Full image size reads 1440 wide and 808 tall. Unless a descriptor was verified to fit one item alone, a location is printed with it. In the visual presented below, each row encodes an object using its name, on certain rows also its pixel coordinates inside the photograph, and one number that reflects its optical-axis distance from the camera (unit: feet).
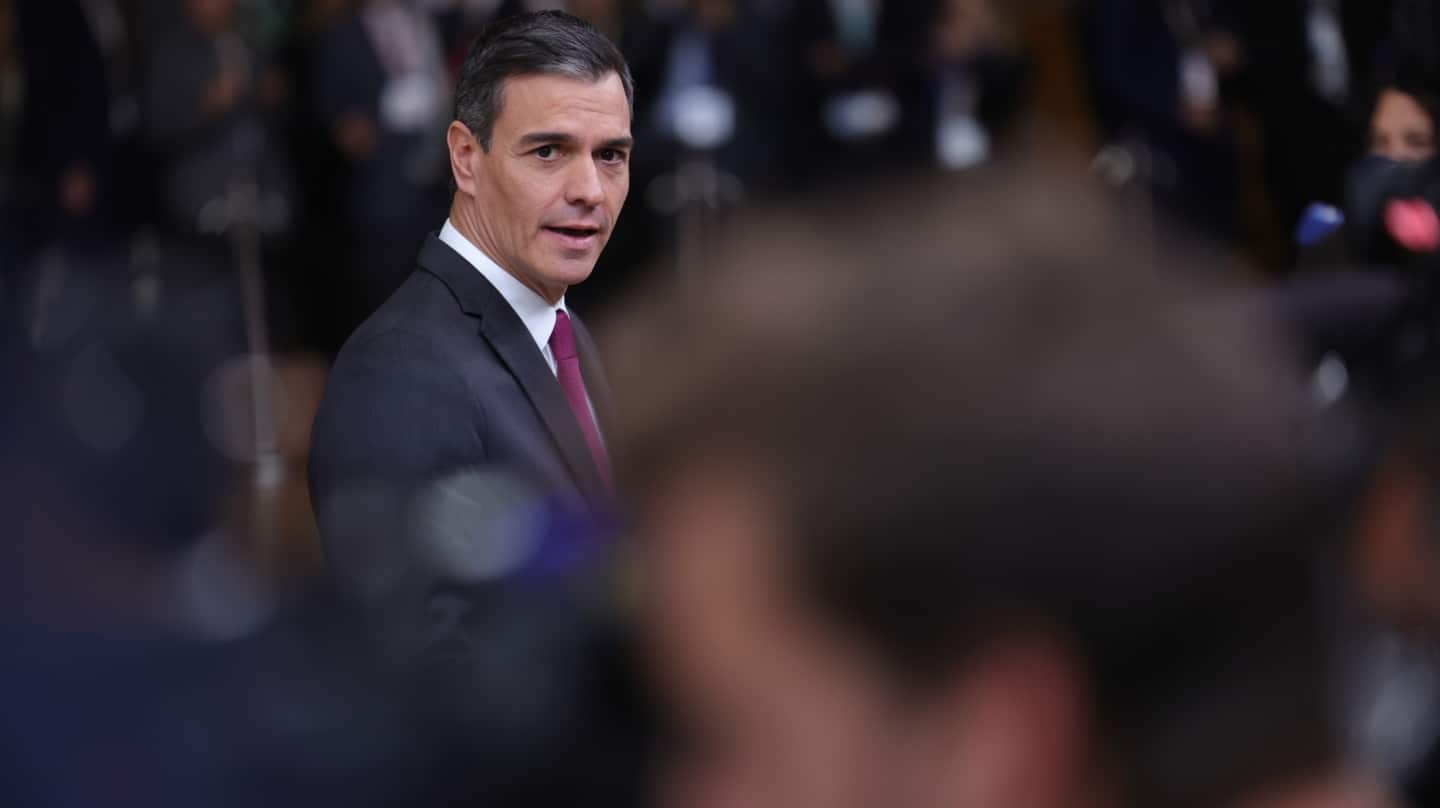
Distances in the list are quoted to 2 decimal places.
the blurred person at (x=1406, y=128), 19.94
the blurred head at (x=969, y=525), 5.24
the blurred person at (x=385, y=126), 46.57
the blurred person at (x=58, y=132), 45.42
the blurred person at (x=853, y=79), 48.24
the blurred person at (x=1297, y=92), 44.78
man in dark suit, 14.75
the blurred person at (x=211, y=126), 46.83
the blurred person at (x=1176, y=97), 47.19
